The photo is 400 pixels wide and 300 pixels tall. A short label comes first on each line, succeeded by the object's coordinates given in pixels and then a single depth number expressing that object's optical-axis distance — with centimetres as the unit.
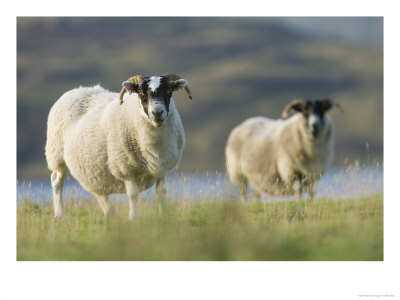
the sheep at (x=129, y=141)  1617
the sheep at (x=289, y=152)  2358
